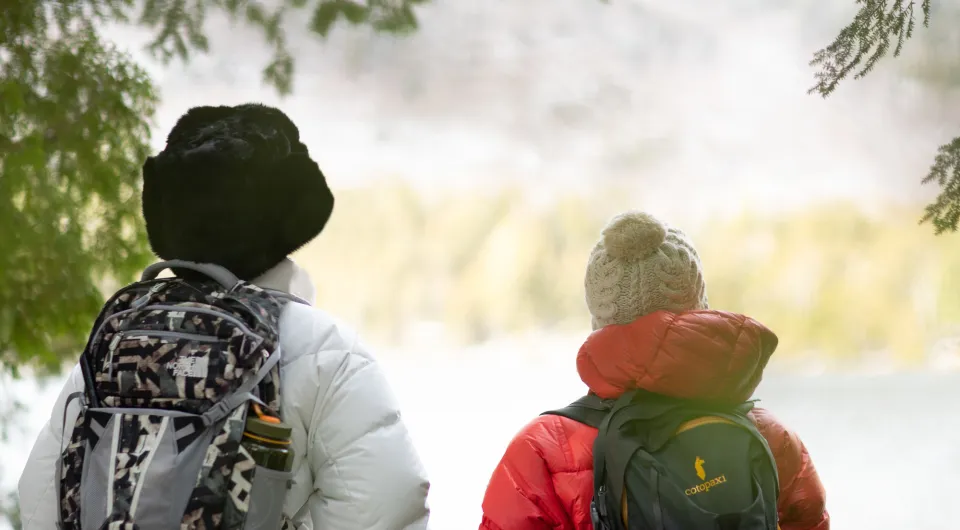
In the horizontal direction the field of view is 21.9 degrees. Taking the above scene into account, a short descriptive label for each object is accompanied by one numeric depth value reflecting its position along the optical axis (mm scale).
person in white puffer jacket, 3560
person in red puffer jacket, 3712
